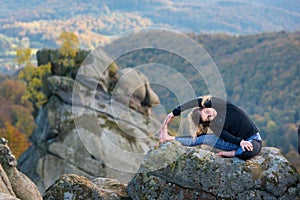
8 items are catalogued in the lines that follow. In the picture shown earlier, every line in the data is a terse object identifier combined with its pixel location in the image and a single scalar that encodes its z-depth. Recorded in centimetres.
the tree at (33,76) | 4347
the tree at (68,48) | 4128
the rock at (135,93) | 3681
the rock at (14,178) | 1109
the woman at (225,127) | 970
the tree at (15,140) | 5791
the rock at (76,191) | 980
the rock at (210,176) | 918
